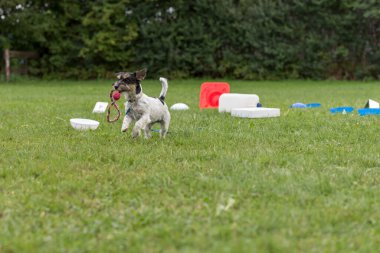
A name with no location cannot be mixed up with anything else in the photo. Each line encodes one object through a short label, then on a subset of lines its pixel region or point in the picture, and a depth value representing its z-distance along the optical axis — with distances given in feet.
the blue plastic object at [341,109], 57.06
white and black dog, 33.96
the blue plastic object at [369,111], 53.11
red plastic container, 63.31
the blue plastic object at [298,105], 62.73
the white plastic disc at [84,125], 42.16
